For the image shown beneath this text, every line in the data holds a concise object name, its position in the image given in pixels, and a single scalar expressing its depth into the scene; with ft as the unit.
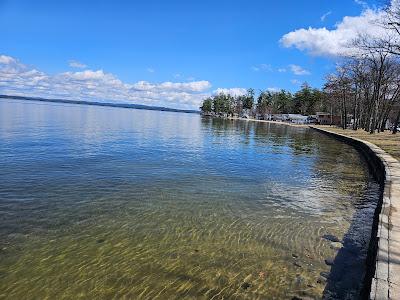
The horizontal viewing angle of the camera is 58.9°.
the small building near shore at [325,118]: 373.34
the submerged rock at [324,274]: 23.70
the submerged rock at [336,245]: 28.50
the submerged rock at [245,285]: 21.90
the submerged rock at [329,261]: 25.66
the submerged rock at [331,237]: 30.07
